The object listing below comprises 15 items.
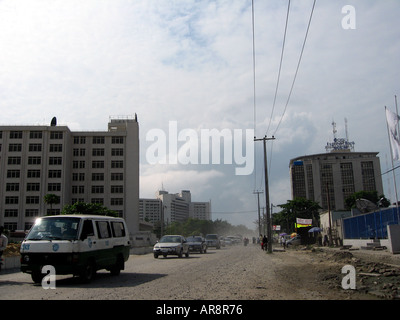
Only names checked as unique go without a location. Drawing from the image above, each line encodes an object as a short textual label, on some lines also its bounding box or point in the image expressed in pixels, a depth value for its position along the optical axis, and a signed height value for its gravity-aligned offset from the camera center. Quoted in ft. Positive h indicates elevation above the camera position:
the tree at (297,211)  278.26 +7.45
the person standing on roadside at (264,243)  124.14 -6.72
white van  37.29 -1.88
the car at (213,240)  164.66 -7.07
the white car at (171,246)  84.53 -4.77
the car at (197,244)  111.04 -5.68
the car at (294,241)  184.52 -9.46
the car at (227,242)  250.04 -11.94
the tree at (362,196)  312.19 +18.00
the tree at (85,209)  189.47 +8.21
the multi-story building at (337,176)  407.03 +46.86
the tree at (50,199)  229.86 +16.44
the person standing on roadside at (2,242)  45.11 -1.54
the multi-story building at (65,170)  261.44 +39.08
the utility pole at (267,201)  115.86 +6.08
